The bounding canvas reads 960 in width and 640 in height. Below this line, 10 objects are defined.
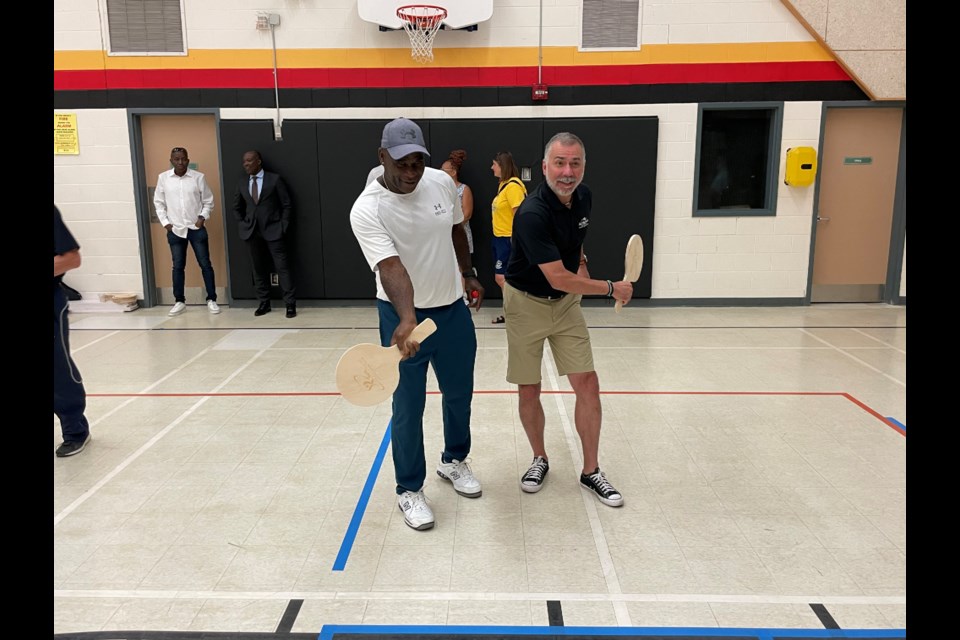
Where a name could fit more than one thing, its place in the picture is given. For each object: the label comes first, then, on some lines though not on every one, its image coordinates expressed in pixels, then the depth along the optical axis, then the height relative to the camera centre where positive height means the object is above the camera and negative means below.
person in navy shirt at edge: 3.91 -1.09
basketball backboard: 7.82 +2.32
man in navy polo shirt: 3.22 -0.42
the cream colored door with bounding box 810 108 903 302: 8.48 +0.10
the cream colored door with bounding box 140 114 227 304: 8.65 +0.60
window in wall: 8.49 +0.63
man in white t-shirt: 2.93 -0.33
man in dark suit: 8.20 -0.08
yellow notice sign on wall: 8.45 +0.96
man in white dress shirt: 8.20 +0.06
